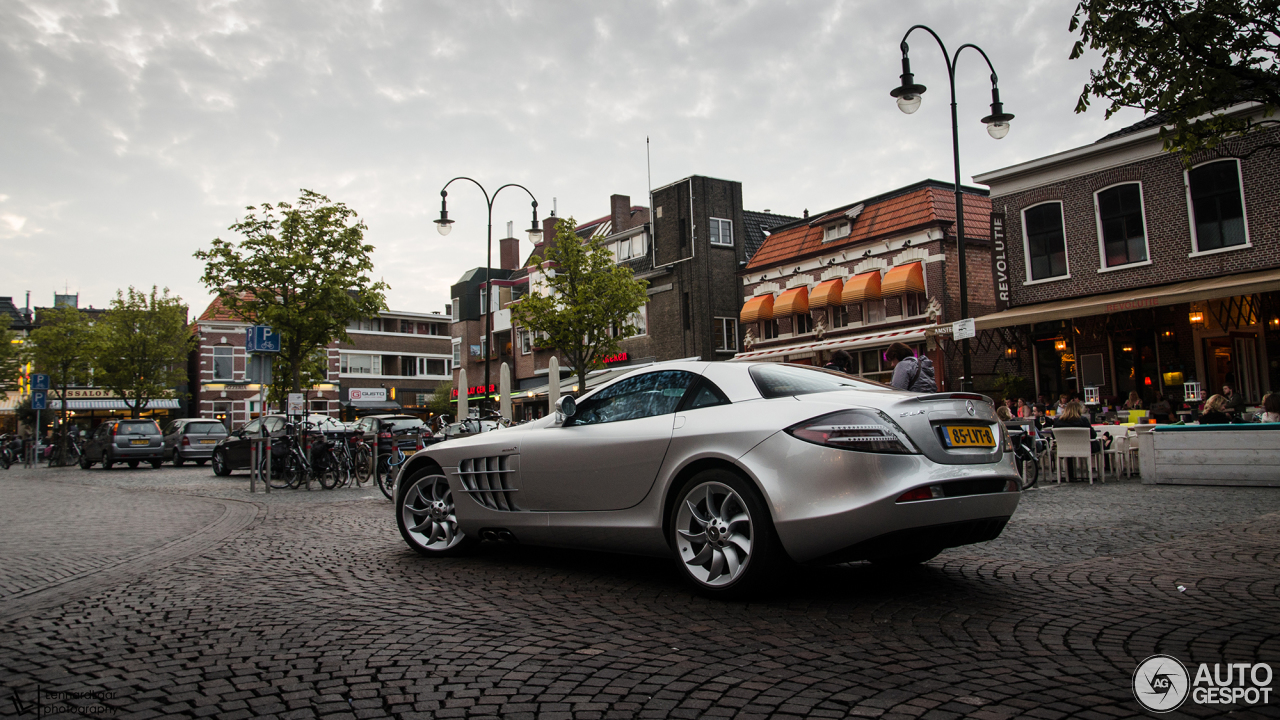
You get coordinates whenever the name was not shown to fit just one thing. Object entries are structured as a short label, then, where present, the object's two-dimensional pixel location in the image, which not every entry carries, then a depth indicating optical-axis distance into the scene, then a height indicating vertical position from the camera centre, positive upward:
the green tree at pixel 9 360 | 43.34 +4.60
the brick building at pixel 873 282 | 27.84 +4.83
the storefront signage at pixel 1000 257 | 23.58 +4.35
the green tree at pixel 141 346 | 45.12 +5.32
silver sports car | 4.13 -0.29
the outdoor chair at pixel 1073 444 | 12.70 -0.57
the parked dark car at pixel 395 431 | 15.80 +0.04
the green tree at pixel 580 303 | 30.20 +4.54
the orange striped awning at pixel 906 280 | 27.83 +4.50
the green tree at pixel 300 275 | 24.98 +4.92
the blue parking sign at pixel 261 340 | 15.65 +1.86
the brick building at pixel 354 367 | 61.06 +5.57
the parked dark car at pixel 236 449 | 21.14 -0.26
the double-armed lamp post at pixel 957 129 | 16.38 +5.65
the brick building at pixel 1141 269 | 18.56 +3.38
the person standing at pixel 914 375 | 9.04 +0.42
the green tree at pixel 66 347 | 44.81 +5.33
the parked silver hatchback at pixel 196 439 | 27.58 +0.05
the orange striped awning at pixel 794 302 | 32.47 +4.54
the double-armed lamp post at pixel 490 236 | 25.58 +6.42
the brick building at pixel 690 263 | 39.06 +7.65
